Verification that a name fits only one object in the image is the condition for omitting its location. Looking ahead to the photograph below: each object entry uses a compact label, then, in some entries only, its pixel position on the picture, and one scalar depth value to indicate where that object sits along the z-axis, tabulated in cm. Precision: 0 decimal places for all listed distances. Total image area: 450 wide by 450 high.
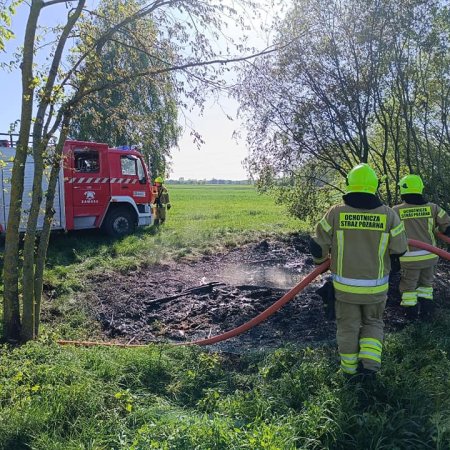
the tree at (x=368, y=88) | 671
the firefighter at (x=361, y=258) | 349
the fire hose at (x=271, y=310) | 412
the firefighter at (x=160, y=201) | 1445
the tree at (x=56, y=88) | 436
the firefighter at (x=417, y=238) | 501
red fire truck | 1052
